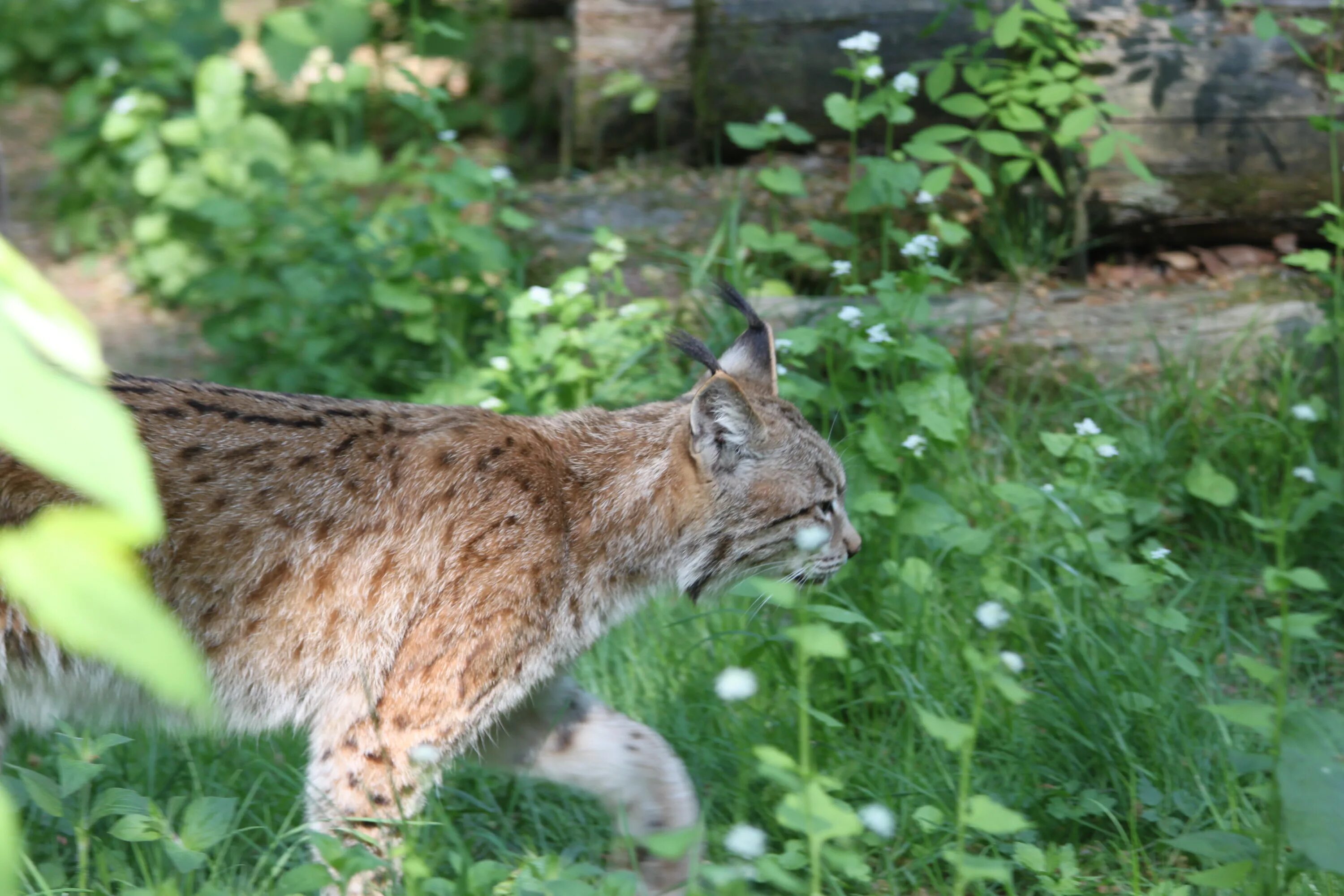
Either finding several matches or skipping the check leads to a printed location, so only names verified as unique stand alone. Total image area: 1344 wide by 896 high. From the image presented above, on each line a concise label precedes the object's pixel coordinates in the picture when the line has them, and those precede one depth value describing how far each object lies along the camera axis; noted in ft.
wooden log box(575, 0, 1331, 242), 35.99
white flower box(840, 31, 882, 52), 30.27
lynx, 20.61
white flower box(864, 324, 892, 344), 28.12
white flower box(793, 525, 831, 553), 14.64
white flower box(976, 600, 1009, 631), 16.11
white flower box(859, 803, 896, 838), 14.89
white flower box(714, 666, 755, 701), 13.69
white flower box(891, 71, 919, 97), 30.86
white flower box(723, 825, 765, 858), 14.40
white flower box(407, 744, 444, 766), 18.42
